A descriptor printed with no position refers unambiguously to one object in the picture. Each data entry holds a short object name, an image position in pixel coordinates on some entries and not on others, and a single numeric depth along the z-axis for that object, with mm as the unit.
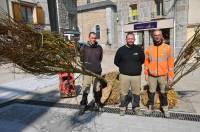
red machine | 4179
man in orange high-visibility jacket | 2961
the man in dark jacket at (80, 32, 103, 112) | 3290
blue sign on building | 13594
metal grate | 3056
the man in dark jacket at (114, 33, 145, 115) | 3044
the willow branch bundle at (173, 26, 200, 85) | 3305
